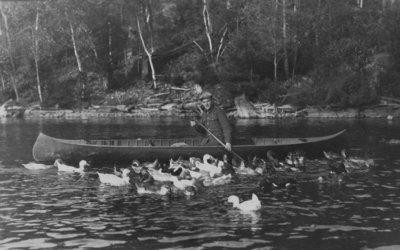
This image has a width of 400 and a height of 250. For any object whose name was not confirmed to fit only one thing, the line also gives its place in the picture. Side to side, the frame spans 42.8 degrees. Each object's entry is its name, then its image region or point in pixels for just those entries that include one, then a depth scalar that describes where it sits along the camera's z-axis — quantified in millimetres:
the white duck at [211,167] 17547
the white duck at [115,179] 16781
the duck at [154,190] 15414
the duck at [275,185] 15609
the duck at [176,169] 17719
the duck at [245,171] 18203
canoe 20297
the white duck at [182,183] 15867
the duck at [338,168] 17641
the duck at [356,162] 19288
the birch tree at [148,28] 60219
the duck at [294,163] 19061
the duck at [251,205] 13242
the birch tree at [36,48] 63562
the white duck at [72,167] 19641
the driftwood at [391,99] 48056
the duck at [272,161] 19000
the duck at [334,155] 20106
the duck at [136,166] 18381
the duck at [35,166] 20547
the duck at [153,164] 18777
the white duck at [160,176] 16936
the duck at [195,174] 17161
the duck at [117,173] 17583
